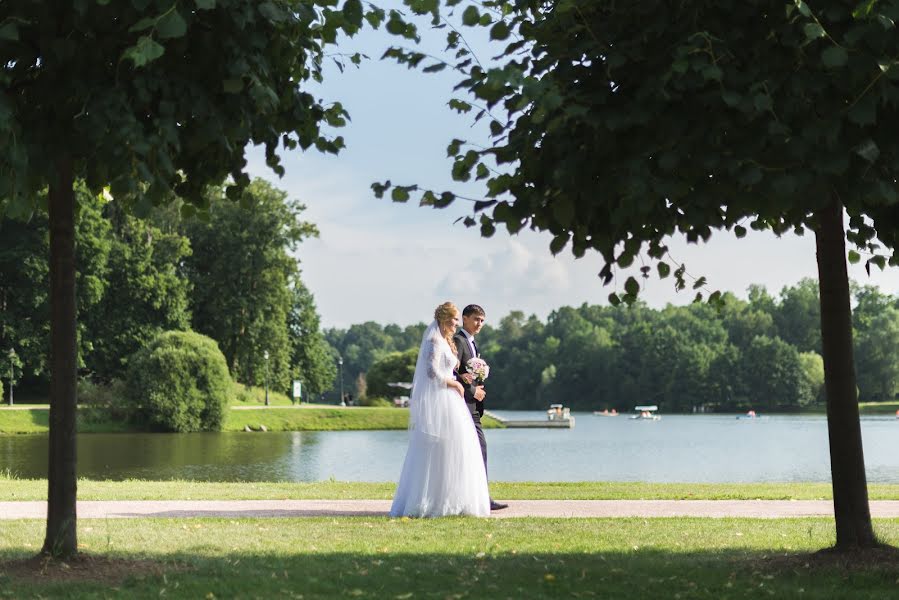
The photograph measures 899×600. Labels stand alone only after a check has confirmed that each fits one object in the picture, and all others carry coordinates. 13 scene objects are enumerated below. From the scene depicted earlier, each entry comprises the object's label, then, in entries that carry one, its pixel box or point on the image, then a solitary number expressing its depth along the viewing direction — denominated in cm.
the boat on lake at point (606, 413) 10688
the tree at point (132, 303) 5753
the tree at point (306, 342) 7144
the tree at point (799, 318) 12269
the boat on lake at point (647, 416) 8538
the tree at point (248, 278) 6066
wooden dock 6269
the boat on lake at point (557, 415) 6601
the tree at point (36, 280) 5362
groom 1058
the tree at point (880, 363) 10431
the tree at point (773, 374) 10700
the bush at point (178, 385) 5000
